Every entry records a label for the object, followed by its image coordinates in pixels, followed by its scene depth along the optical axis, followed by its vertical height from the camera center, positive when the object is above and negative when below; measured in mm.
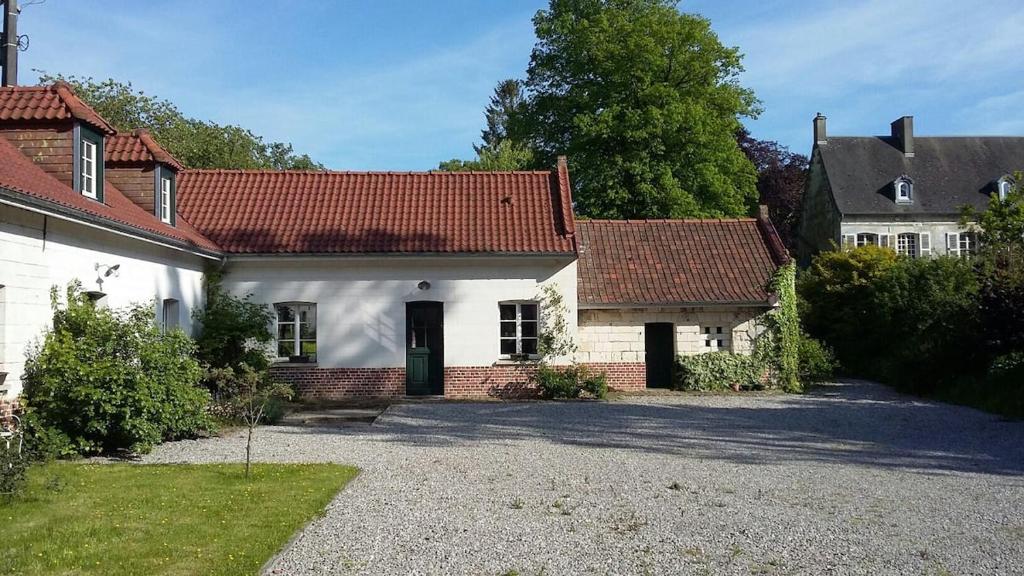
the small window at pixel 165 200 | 17500 +2781
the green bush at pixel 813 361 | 23125 -1056
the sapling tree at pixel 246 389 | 12209 -1002
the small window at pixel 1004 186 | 39250 +6243
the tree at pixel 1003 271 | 17891 +1106
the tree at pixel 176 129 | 32781 +8620
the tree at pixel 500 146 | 46862 +12251
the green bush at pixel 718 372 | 21234 -1210
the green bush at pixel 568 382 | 19375 -1286
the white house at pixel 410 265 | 16188 +1479
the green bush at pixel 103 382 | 11352 -668
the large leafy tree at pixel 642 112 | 29688 +7779
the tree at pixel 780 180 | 45812 +7840
